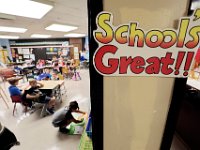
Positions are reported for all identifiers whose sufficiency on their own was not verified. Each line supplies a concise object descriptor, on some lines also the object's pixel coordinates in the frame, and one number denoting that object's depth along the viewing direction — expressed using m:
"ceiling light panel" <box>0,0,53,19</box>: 2.26
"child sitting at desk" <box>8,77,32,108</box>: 3.54
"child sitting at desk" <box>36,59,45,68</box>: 8.12
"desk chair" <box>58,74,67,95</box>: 5.53
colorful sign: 0.78
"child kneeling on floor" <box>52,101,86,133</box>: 2.74
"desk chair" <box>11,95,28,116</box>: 3.58
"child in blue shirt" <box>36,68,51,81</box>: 5.70
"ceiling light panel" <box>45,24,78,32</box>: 5.01
